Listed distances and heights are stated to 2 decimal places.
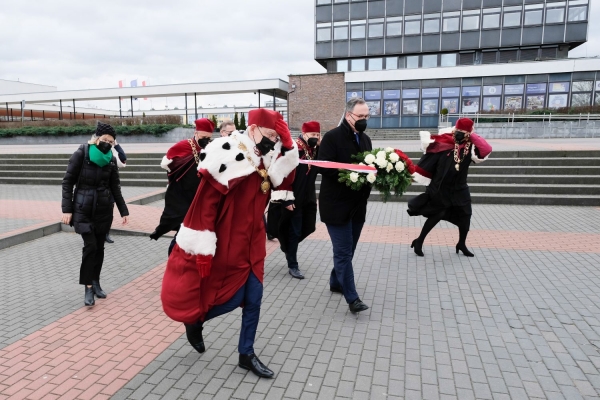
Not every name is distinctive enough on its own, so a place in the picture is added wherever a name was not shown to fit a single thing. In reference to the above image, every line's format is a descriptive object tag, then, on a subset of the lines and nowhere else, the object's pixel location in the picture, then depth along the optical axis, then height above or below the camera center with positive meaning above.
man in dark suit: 4.24 -0.68
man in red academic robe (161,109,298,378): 3.00 -0.74
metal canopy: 33.38 +2.76
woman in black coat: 4.66 -0.75
